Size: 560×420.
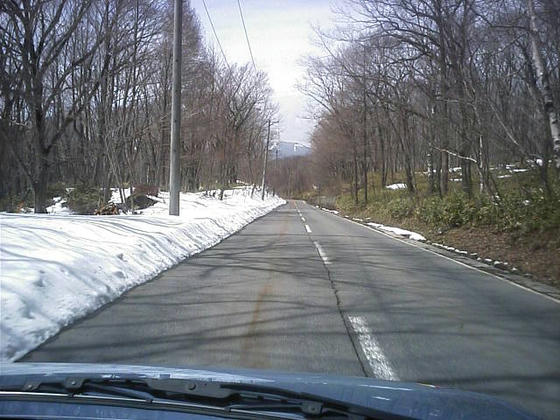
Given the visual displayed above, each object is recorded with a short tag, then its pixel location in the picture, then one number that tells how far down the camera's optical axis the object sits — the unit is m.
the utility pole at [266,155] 63.88
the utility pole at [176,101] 20.20
